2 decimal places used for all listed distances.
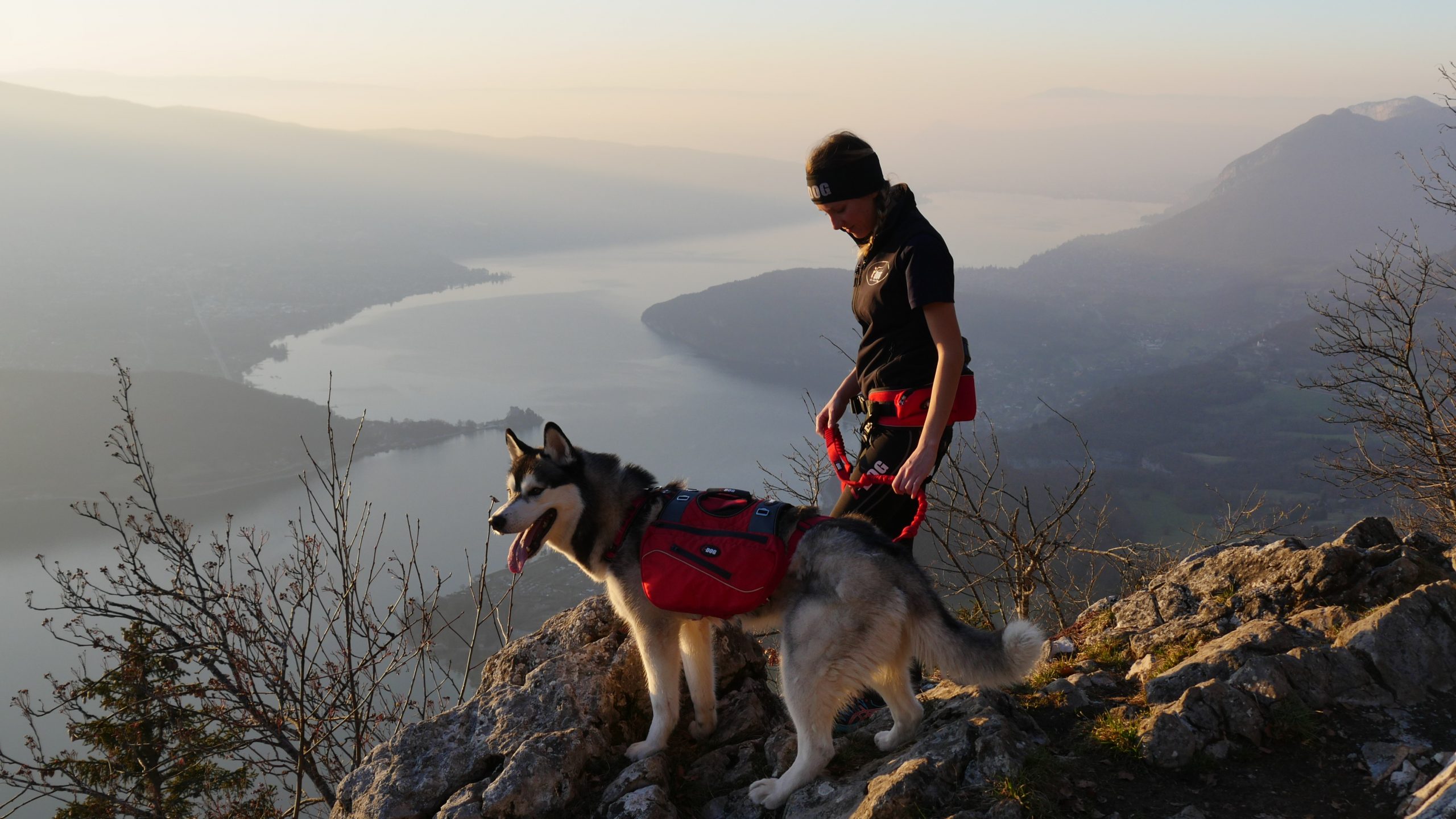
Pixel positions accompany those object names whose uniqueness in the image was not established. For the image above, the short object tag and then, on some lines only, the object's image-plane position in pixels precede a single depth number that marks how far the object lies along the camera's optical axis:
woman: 4.23
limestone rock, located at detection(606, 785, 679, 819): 4.46
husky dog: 4.21
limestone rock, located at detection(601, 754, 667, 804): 4.75
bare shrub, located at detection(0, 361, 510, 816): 8.58
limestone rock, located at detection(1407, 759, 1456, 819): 3.19
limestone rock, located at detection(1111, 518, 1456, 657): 5.54
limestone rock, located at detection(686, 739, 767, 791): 5.01
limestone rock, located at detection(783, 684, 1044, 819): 3.89
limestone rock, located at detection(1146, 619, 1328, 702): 4.69
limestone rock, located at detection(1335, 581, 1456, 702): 4.61
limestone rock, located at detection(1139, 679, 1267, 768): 4.20
